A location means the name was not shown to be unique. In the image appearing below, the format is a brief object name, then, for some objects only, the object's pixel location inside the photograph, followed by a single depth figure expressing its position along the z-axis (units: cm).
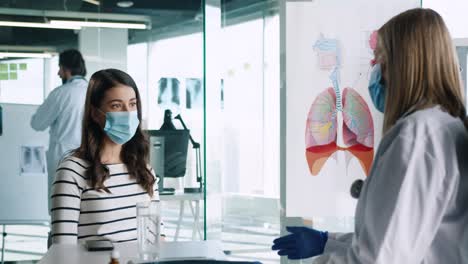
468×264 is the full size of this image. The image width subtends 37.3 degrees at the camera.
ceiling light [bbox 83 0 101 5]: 488
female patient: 214
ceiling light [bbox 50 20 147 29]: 489
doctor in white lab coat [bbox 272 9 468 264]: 136
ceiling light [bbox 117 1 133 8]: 489
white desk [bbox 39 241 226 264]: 176
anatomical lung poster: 332
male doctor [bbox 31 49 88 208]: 475
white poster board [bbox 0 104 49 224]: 489
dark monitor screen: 436
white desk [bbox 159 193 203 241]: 427
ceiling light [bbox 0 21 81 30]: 491
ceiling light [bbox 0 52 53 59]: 491
